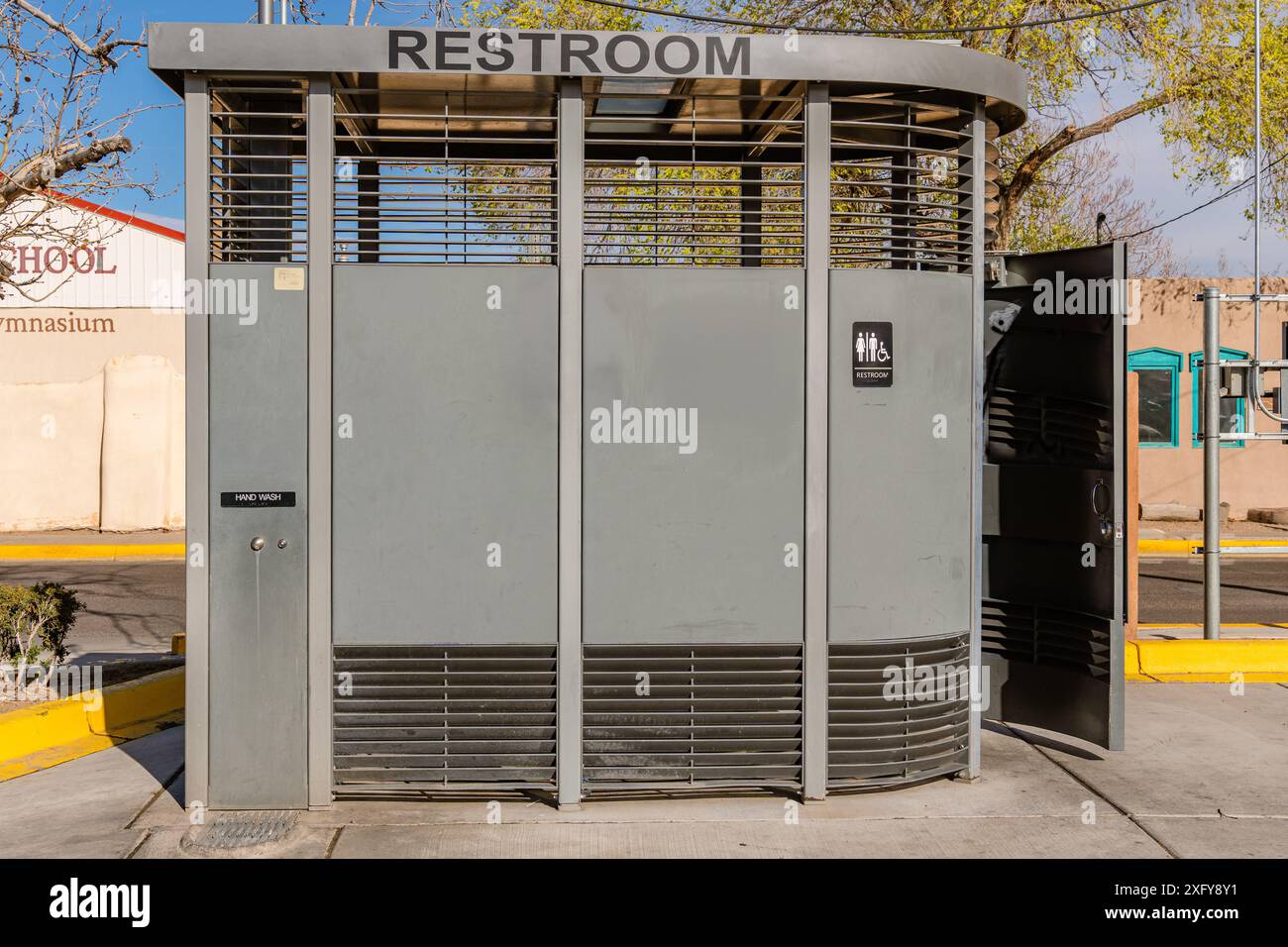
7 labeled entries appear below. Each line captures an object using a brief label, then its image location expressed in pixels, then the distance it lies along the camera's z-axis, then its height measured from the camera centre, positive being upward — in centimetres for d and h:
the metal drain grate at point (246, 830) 550 -174
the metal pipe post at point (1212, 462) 974 +4
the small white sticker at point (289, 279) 595 +91
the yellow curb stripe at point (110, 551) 1800 -134
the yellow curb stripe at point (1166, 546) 1839 -122
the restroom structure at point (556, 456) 595 +4
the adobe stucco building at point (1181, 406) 2134 +110
